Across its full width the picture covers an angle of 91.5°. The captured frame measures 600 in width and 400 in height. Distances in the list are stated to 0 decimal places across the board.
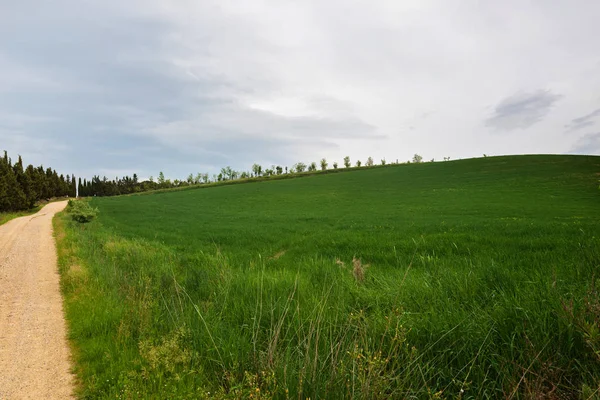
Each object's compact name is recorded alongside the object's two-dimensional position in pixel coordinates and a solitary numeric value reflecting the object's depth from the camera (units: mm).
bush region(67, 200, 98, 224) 28322
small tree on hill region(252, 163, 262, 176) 166125
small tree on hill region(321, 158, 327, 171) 160250
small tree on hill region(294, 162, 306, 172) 163500
